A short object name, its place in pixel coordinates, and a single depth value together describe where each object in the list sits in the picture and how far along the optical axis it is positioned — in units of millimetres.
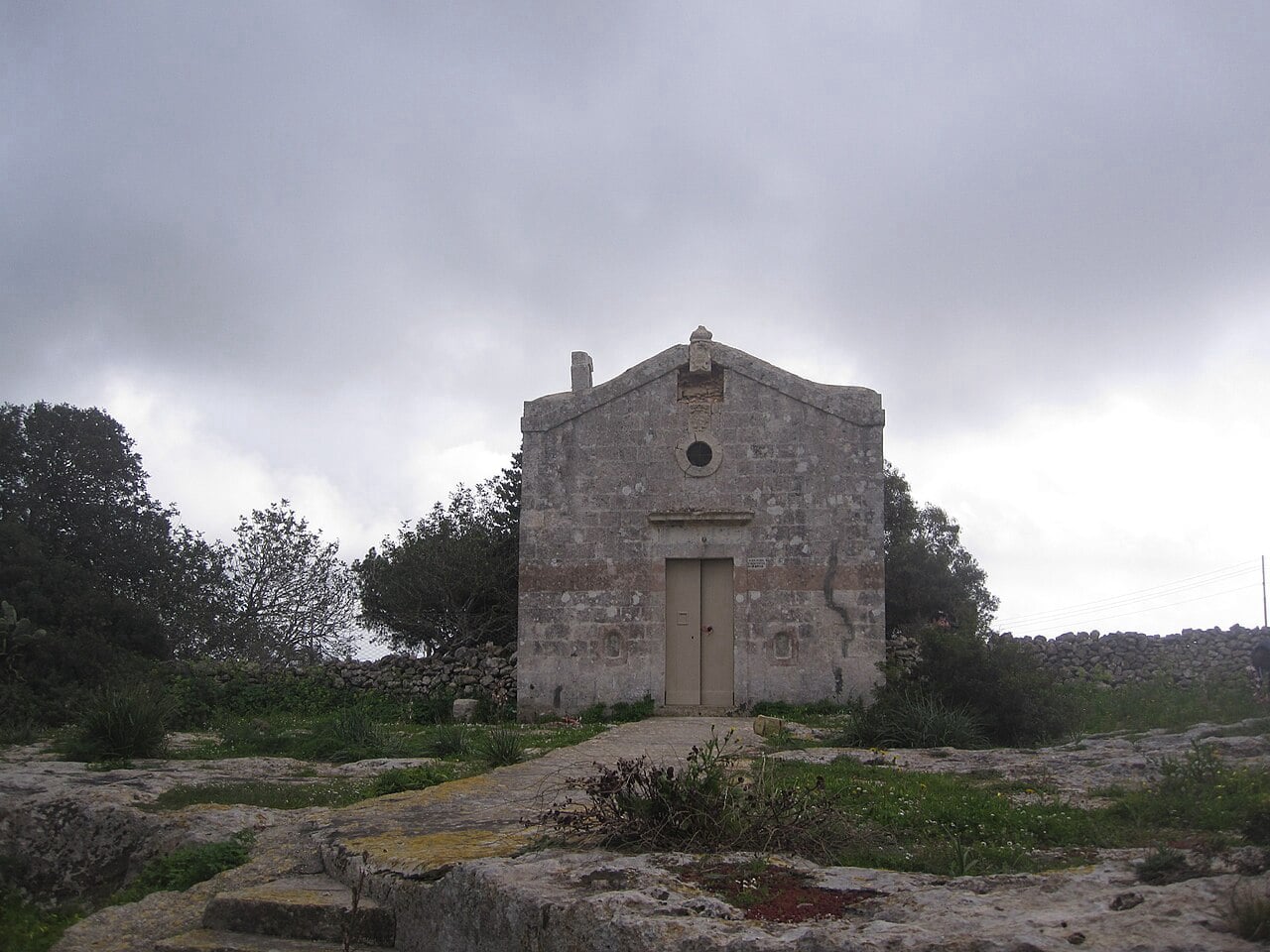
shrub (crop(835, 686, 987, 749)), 10398
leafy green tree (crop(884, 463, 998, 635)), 24719
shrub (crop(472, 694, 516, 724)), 17203
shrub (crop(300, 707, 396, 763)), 10656
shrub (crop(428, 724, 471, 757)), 10562
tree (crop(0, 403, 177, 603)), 23719
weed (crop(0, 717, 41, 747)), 11812
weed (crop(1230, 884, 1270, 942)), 3023
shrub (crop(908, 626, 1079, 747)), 11461
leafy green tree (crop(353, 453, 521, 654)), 21312
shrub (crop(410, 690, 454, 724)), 17203
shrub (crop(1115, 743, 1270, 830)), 4621
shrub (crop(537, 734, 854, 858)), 4695
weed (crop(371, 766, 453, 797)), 7961
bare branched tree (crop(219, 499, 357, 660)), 26406
